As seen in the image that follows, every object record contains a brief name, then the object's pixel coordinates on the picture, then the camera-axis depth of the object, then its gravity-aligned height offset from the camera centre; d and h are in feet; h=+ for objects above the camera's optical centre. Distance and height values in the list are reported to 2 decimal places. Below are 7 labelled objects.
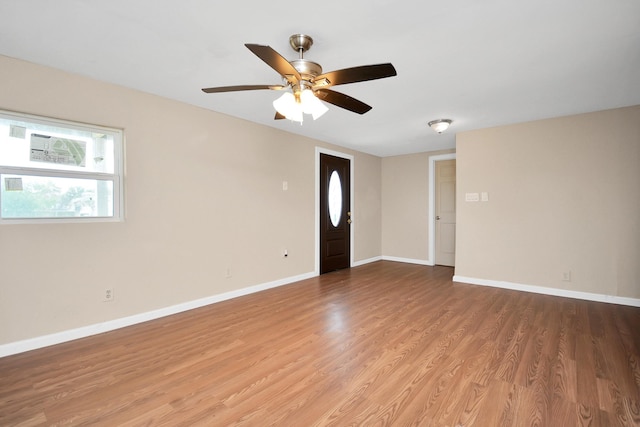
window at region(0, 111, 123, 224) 8.11 +1.18
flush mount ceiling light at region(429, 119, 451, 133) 13.28 +3.90
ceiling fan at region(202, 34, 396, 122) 5.92 +2.84
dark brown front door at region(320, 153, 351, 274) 17.86 -0.19
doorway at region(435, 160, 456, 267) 19.71 -0.07
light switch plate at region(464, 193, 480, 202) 15.40 +0.69
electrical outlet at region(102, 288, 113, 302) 9.48 -2.74
